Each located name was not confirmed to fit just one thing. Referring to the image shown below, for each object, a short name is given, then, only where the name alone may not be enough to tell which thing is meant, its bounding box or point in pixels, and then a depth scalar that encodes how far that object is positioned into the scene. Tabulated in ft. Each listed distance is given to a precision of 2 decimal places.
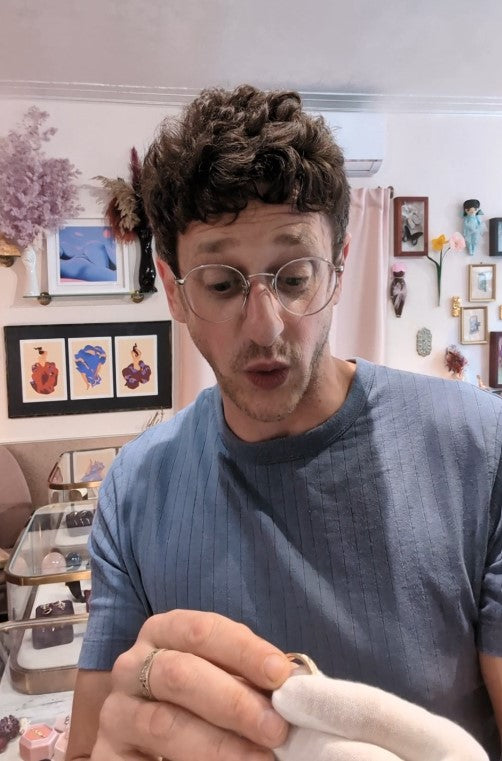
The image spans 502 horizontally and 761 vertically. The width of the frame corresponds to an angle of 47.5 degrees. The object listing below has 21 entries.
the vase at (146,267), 10.94
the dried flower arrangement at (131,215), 10.52
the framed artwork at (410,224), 11.62
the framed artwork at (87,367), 10.84
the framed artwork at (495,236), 11.85
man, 2.53
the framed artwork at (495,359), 12.20
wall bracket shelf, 10.66
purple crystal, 4.07
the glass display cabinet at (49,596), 4.53
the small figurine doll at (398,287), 11.67
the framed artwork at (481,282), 12.00
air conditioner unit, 10.90
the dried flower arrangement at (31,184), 9.96
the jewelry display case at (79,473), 8.56
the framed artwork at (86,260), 10.61
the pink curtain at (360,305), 11.16
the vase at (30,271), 10.35
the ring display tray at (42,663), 4.51
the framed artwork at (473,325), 12.13
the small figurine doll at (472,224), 11.62
